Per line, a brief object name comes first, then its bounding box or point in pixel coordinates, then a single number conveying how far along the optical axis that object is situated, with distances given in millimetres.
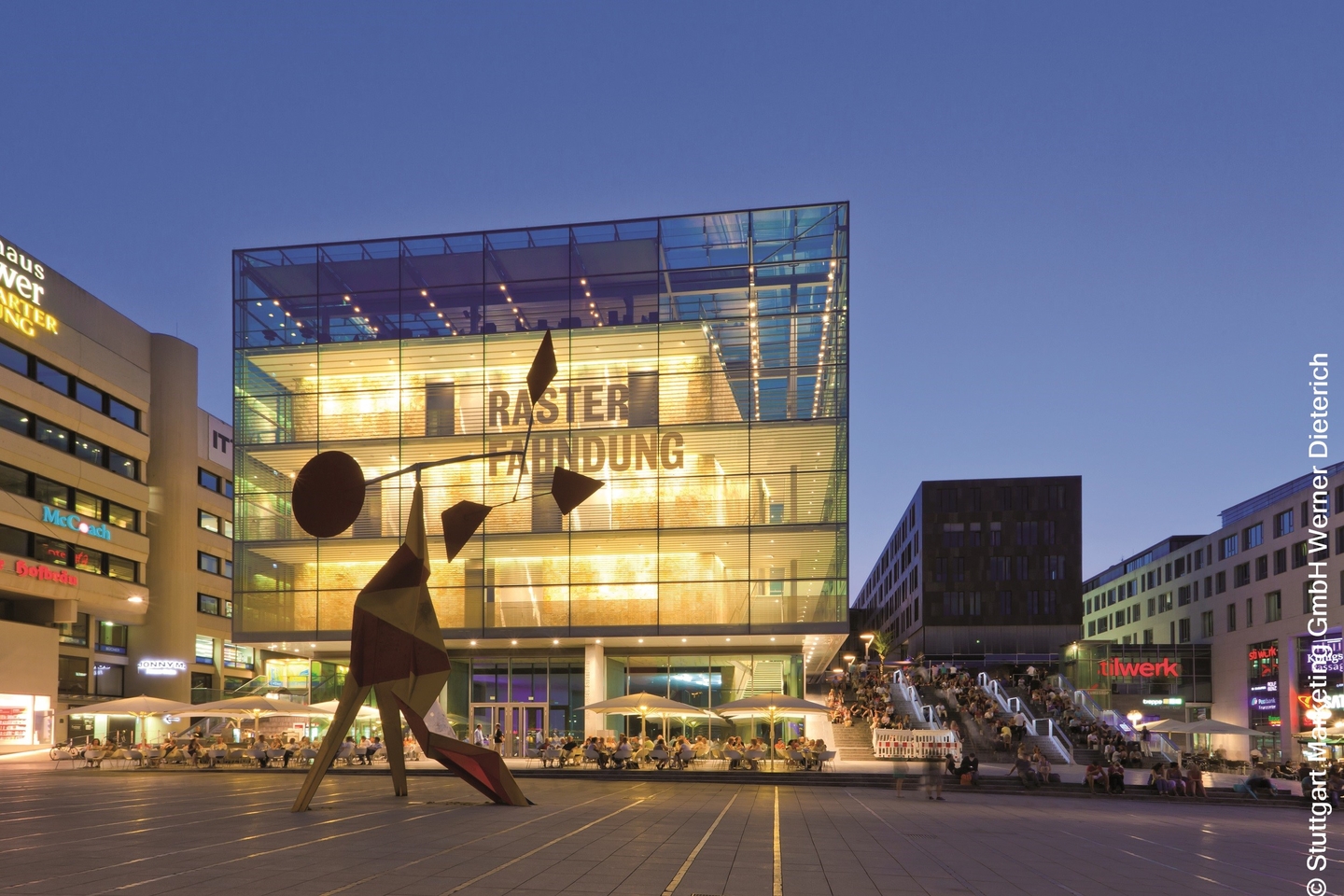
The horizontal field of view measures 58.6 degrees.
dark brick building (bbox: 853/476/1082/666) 102688
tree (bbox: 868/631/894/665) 122894
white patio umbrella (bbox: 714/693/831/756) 34938
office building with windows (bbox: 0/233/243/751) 53156
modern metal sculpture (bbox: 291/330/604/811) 20016
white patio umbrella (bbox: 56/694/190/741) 38219
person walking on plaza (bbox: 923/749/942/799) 27438
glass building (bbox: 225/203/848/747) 42031
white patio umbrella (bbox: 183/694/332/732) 36906
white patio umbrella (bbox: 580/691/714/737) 35719
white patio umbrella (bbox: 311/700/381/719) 39781
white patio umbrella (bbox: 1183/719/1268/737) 38500
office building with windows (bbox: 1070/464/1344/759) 62719
